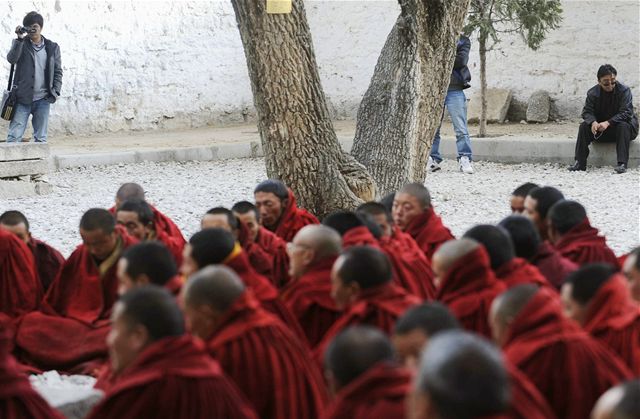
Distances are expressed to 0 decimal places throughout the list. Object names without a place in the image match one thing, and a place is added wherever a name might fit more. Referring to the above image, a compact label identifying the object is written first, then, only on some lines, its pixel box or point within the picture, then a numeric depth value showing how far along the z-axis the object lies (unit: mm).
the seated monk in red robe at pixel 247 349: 5933
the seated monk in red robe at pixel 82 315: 9068
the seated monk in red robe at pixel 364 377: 4631
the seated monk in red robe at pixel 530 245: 8273
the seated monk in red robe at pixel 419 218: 10089
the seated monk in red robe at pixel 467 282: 6871
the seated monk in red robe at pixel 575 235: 9314
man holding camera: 19713
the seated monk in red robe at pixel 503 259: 7265
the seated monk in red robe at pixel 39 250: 9676
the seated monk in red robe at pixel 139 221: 9630
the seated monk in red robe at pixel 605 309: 6344
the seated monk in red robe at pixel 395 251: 8364
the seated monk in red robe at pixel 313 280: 7530
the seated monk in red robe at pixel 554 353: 5591
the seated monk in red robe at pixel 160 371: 5213
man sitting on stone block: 19636
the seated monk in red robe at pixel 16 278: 9294
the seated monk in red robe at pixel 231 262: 7071
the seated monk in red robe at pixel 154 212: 10322
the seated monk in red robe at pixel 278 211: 10697
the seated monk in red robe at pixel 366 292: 6415
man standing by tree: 19998
